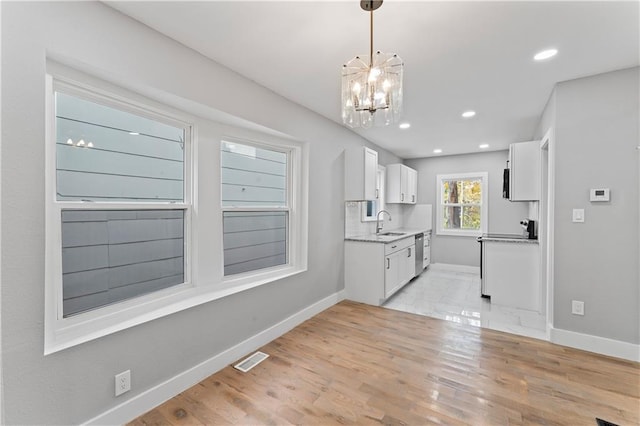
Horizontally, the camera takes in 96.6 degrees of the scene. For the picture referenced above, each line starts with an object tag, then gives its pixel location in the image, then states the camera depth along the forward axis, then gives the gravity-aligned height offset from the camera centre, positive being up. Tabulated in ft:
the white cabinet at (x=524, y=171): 12.11 +1.74
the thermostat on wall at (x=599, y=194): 8.54 +0.53
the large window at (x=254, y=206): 9.14 +0.20
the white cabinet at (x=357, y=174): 13.69 +1.80
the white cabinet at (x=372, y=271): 13.15 -2.84
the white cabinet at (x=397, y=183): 19.01 +1.90
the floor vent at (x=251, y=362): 7.96 -4.36
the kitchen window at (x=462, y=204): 20.17 +0.56
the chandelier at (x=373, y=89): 5.21 +2.33
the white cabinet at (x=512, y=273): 12.33 -2.79
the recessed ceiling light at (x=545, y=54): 7.30 +4.11
